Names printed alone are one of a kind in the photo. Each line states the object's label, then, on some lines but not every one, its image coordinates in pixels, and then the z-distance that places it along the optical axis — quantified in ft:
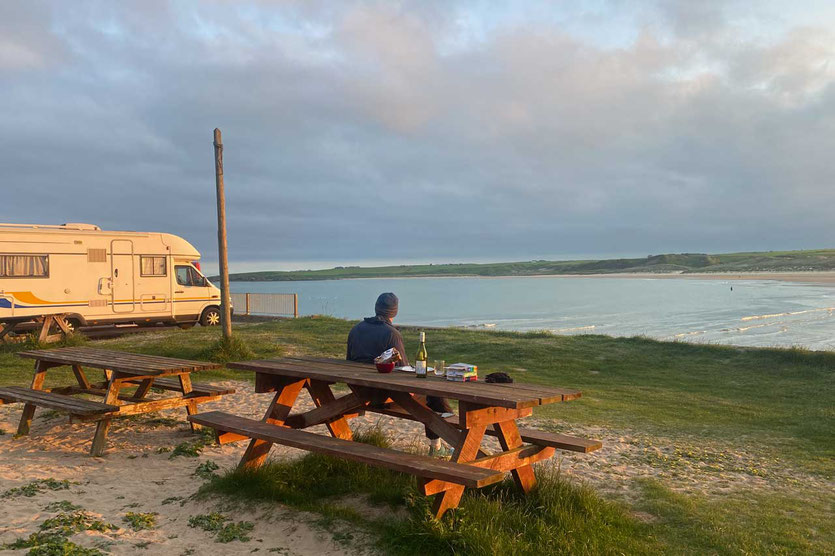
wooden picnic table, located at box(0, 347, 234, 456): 18.54
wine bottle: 14.33
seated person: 17.24
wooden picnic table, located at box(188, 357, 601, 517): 12.28
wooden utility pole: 38.45
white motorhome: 47.09
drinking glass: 15.37
